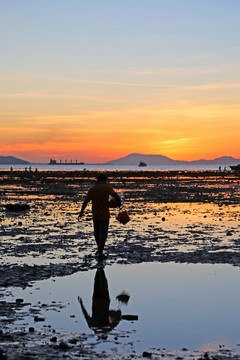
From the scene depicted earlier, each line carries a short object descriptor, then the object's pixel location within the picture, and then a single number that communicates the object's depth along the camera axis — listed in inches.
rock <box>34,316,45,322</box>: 307.7
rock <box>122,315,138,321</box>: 311.3
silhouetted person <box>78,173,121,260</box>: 523.8
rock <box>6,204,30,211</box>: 1041.6
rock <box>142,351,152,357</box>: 247.9
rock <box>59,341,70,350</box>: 257.8
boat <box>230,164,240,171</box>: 6180.6
